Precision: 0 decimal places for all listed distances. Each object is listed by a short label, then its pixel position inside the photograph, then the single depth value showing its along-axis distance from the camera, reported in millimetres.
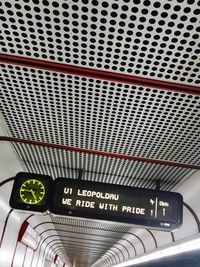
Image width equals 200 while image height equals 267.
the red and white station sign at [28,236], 6406
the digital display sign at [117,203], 3383
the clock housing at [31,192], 3520
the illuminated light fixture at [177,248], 3838
